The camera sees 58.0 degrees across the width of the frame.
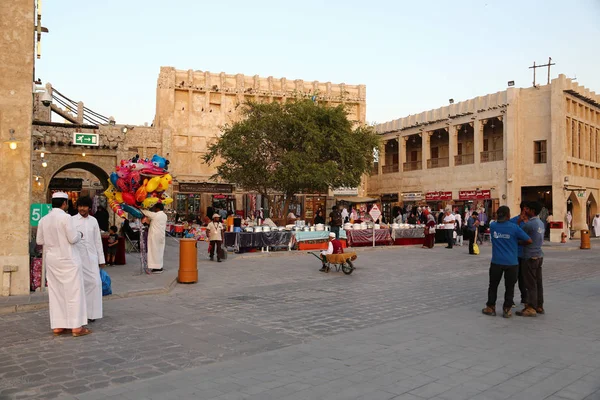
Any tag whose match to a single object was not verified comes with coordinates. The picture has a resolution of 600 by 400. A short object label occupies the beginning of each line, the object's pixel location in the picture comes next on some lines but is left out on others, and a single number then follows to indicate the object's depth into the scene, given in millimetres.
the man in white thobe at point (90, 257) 8023
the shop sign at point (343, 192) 47344
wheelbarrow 14703
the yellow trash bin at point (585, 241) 26125
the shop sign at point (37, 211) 10602
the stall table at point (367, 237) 24688
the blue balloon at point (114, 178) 15298
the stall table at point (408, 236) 26188
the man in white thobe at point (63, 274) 7328
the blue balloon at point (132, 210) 15062
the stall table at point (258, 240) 20891
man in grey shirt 8758
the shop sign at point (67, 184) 38125
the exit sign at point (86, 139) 26641
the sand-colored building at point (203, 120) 44594
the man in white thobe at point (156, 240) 14438
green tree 31078
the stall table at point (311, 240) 22500
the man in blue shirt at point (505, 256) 8539
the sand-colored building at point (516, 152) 35000
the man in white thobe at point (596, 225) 36688
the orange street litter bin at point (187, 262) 12922
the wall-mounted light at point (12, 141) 10250
